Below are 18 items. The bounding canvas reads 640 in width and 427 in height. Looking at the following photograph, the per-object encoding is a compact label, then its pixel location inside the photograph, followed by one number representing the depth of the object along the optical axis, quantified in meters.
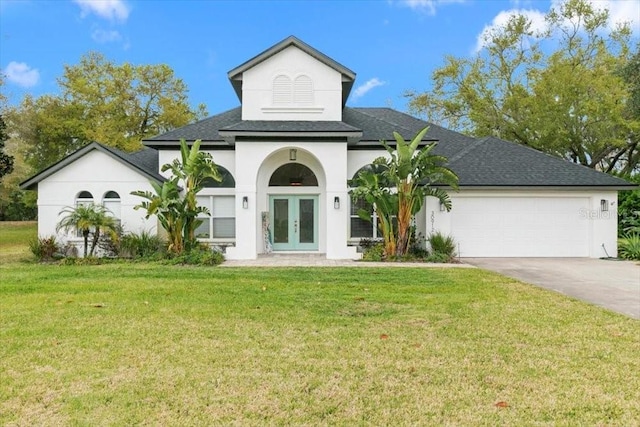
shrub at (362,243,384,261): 15.48
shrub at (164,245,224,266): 14.33
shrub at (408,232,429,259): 15.79
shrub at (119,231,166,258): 15.69
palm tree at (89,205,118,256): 15.09
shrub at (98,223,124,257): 15.79
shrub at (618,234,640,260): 15.98
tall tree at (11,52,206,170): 33.94
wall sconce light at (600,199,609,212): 17.25
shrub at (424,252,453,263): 15.23
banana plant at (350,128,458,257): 15.02
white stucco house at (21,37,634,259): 16.12
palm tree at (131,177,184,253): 14.87
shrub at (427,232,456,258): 15.90
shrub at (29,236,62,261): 15.44
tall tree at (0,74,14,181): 21.07
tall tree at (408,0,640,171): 28.23
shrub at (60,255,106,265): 14.55
